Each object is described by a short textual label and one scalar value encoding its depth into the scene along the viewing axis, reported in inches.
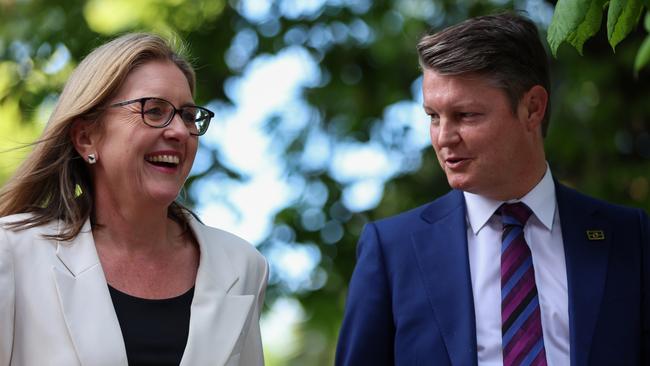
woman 317.1
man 335.9
